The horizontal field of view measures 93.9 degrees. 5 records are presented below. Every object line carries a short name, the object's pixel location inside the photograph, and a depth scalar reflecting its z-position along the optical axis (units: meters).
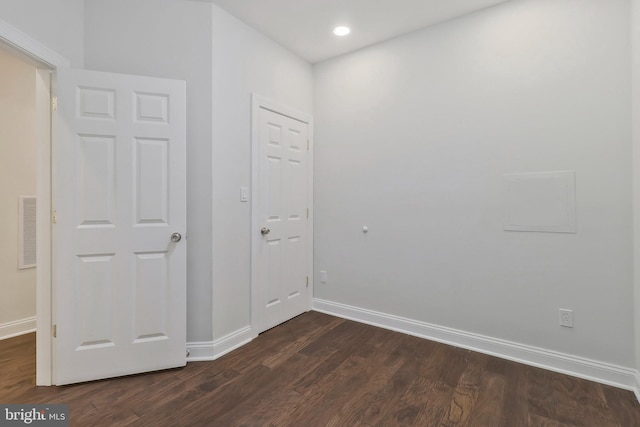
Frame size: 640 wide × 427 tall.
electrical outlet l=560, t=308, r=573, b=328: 2.09
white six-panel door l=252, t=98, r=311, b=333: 2.72
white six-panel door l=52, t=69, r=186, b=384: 1.89
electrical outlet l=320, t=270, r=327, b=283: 3.29
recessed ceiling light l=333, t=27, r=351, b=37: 2.64
